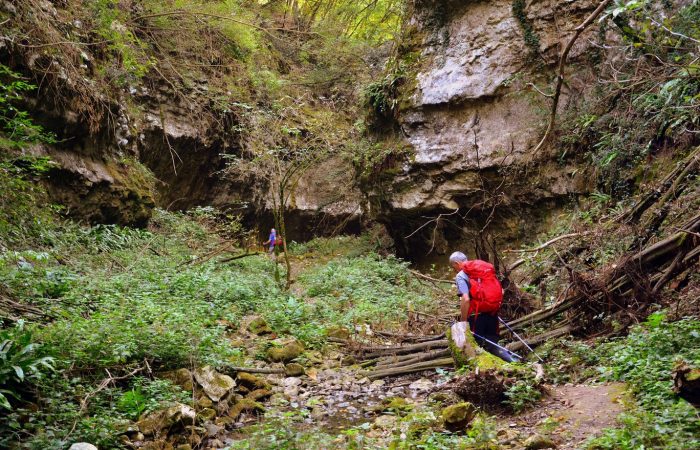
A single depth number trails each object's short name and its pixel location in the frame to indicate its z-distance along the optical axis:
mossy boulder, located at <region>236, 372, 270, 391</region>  6.66
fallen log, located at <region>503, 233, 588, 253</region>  6.66
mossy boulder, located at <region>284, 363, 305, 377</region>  7.46
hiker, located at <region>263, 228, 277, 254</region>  17.58
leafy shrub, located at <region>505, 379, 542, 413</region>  5.07
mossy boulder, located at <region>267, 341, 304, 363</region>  7.80
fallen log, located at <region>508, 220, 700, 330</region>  5.91
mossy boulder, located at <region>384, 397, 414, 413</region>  5.88
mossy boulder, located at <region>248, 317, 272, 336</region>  8.64
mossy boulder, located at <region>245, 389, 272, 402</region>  6.45
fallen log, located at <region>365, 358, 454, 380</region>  7.14
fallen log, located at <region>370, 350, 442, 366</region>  7.66
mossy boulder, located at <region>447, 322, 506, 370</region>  5.67
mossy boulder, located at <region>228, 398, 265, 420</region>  6.00
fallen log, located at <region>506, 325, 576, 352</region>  6.93
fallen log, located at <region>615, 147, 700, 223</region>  7.00
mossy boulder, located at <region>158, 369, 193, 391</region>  5.80
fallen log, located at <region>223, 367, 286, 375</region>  6.68
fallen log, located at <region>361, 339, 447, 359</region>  7.58
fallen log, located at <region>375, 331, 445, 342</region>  7.86
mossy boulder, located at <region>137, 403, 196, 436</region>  4.93
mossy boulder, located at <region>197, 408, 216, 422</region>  5.45
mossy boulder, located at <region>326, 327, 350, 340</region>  8.99
